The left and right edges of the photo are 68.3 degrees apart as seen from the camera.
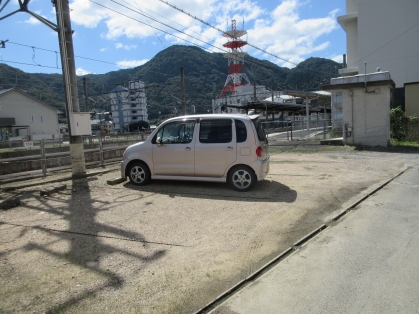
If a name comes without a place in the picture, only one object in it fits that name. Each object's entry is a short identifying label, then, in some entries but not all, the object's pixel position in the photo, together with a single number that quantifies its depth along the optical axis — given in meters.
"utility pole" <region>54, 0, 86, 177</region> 9.05
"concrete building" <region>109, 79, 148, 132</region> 81.07
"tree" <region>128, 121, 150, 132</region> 71.12
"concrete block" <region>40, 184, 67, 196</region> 7.46
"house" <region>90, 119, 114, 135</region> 61.06
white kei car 7.15
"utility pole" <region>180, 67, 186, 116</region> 26.58
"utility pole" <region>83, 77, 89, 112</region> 26.42
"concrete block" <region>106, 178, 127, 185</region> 8.59
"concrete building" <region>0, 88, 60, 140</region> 41.31
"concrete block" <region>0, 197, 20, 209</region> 6.40
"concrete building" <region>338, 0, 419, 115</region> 25.98
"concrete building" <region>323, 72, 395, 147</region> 15.70
